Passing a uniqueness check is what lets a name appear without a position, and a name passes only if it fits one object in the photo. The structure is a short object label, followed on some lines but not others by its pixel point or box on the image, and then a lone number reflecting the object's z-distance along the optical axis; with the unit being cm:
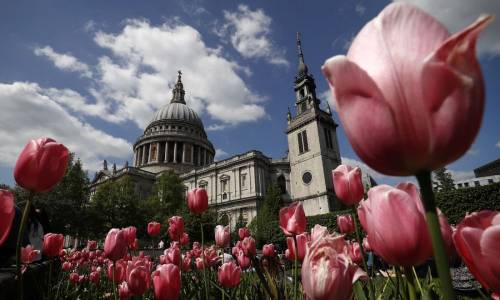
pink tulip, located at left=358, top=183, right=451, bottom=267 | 72
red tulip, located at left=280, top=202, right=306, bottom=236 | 182
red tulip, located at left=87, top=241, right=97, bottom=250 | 550
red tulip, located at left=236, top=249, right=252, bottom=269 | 291
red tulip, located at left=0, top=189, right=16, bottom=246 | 102
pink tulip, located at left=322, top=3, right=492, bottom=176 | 51
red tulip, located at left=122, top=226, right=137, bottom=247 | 300
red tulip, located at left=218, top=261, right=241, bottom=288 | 219
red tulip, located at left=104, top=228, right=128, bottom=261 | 194
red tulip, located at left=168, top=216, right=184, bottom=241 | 328
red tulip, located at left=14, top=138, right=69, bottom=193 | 118
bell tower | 3312
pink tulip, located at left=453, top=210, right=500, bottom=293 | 61
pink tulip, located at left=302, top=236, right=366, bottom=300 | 87
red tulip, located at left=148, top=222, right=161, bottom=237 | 355
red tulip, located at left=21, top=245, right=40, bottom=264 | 260
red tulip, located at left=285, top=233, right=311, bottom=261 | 199
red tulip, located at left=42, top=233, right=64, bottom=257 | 279
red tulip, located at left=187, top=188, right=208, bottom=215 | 262
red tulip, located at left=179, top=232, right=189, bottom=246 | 395
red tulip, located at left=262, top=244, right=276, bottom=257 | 308
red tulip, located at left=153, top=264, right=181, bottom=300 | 142
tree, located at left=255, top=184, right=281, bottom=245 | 2392
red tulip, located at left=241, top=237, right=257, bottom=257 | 276
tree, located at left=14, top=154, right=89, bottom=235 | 2512
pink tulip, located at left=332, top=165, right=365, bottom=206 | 170
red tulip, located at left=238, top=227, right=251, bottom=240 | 365
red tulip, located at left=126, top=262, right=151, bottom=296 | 166
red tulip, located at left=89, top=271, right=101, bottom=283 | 381
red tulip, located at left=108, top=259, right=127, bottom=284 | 253
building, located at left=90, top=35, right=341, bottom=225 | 3441
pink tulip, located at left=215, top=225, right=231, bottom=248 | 309
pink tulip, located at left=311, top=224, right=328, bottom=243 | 133
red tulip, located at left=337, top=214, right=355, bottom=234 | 248
